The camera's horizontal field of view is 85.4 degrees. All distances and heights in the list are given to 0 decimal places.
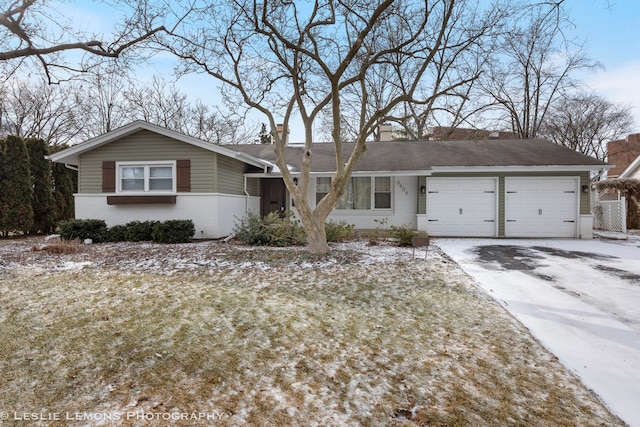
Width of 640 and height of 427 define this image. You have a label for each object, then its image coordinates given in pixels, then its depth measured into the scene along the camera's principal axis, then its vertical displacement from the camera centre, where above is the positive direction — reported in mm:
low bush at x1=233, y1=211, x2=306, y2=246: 9469 -674
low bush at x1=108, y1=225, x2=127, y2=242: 10438 -766
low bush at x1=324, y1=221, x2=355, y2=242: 9883 -696
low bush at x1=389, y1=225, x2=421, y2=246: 9344 -768
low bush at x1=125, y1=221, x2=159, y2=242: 10398 -678
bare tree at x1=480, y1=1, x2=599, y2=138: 8989 +6597
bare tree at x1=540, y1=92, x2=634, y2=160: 23133 +5801
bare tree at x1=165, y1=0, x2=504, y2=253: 7285 +3667
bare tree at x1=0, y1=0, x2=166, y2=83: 9047 +4751
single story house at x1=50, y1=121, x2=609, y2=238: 10859 +696
